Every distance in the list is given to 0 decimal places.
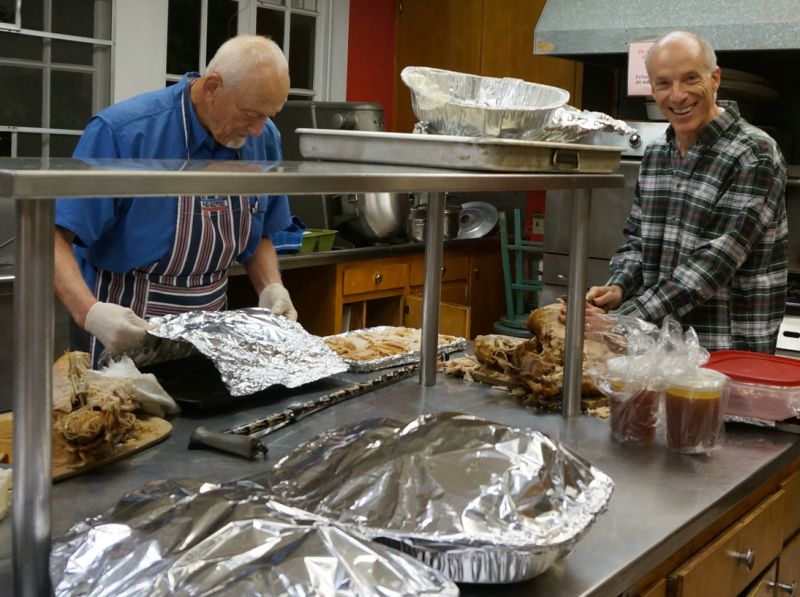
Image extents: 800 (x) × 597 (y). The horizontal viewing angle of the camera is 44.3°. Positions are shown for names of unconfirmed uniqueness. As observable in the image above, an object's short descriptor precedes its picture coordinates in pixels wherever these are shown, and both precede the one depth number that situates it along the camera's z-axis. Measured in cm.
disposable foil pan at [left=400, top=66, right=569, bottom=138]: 176
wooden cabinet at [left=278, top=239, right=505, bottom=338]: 447
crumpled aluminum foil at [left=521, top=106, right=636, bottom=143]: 185
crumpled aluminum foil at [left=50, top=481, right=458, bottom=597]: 101
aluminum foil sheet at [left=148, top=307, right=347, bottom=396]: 192
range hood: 377
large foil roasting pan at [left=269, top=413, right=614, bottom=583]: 117
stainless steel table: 134
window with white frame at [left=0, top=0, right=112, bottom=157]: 393
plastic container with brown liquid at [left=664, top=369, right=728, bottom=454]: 179
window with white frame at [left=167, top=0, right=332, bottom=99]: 453
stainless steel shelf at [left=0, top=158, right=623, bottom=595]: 103
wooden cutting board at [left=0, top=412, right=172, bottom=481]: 151
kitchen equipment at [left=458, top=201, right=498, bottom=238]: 522
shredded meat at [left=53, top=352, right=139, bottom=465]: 153
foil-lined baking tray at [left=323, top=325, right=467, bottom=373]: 224
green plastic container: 425
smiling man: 254
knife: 165
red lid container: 199
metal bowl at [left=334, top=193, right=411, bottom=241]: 454
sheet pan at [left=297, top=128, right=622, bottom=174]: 161
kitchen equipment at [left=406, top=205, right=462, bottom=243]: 473
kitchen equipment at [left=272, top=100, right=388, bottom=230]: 458
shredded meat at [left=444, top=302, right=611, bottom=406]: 207
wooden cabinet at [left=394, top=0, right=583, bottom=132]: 506
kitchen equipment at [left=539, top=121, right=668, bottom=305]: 413
